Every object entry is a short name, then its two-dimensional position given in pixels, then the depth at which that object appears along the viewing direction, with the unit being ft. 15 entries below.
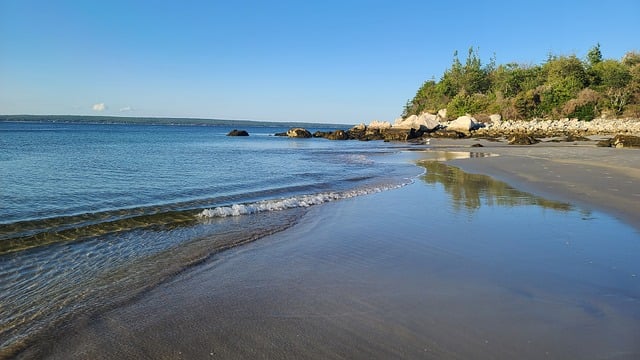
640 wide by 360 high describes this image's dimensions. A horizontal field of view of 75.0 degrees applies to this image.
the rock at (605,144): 91.14
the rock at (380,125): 211.61
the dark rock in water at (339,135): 197.98
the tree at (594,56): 225.97
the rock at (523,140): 114.73
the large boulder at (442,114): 250.78
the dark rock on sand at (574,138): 118.12
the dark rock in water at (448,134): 167.34
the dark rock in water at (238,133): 239.30
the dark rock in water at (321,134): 218.44
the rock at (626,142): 84.17
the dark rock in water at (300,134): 217.15
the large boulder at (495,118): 209.56
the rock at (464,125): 186.25
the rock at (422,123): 190.08
